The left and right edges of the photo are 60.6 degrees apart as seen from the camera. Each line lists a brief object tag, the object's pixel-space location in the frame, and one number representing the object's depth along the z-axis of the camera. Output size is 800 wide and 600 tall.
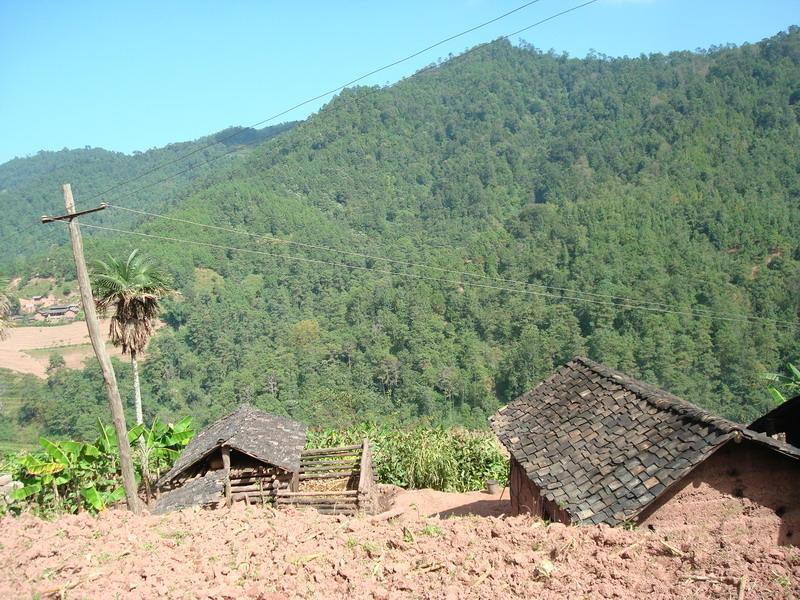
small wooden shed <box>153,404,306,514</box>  14.13
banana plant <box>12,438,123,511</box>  12.76
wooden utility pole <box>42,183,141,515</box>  11.84
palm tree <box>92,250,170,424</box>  20.16
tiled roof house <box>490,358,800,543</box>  8.37
